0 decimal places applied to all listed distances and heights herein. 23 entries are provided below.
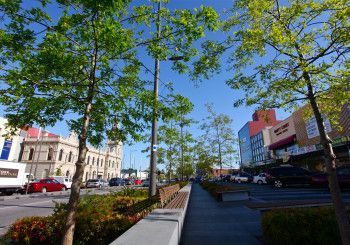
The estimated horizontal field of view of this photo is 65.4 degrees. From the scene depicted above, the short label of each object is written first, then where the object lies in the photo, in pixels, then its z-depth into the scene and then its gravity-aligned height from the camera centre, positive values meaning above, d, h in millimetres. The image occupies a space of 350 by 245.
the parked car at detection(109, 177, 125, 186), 53075 +2923
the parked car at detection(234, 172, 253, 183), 45844 +3199
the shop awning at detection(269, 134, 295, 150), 56378 +11783
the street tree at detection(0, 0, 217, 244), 5121 +2692
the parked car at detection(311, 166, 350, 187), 20625 +1439
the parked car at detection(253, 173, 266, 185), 36500 +2394
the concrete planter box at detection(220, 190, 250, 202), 15773 +104
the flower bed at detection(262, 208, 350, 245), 5742 -643
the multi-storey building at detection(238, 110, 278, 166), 105500 +23651
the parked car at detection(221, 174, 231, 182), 57356 +3897
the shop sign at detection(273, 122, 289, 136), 61794 +15518
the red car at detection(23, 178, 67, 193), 32500 +1473
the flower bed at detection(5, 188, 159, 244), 6496 -709
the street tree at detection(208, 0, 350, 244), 5418 +3013
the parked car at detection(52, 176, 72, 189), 39841 +2494
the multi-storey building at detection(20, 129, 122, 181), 61750 +9863
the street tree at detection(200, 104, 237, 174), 28047 +5837
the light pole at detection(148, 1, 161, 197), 12500 +1641
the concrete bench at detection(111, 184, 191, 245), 4242 -593
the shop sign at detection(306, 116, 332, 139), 45344 +10894
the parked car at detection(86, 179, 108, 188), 47219 +2433
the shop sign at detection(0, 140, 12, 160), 39844 +6788
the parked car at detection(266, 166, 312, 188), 26047 +1941
